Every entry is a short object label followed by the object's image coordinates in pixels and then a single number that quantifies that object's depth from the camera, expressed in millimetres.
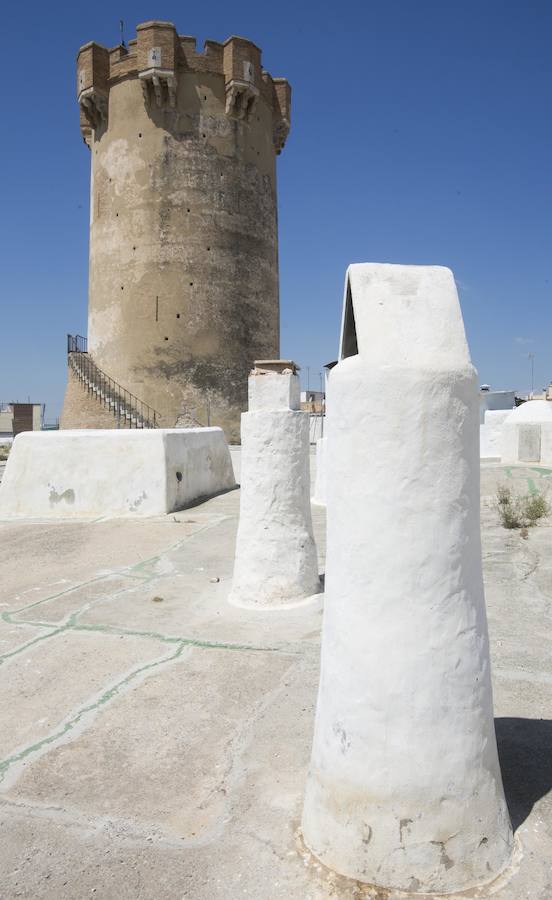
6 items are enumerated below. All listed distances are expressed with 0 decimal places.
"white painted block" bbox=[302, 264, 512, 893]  1907
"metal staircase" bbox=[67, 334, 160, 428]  21406
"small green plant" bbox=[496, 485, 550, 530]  7508
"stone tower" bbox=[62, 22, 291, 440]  21344
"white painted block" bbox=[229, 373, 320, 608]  4766
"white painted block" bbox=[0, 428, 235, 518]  8570
